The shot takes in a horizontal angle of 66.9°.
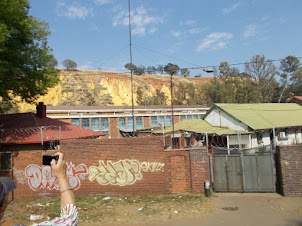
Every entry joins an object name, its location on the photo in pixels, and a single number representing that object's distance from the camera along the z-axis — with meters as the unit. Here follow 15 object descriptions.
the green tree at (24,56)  10.86
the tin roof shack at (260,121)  18.12
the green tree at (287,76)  46.78
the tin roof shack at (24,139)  10.86
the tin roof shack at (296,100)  31.21
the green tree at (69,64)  66.69
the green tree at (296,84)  46.75
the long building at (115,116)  31.27
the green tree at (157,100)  52.09
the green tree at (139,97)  56.99
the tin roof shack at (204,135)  16.94
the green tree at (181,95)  52.78
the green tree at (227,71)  62.47
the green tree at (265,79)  44.38
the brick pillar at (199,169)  9.66
